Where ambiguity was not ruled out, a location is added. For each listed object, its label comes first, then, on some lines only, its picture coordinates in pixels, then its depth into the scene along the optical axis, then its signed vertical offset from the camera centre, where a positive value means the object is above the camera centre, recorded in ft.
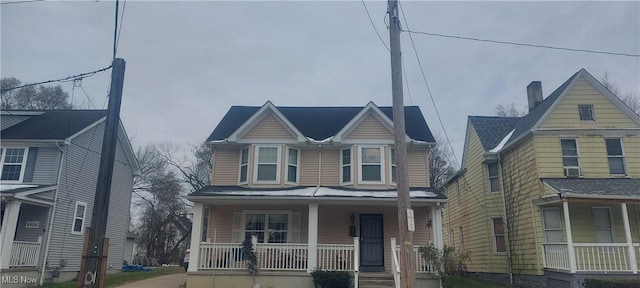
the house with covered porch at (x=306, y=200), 45.80 +5.20
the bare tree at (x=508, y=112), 127.54 +41.60
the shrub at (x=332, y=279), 42.47 -2.85
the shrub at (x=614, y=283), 39.50 -2.59
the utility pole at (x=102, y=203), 23.09 +2.27
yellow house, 44.06 +6.65
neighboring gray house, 51.60 +7.48
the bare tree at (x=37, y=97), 118.21 +40.64
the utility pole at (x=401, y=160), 24.07 +5.21
